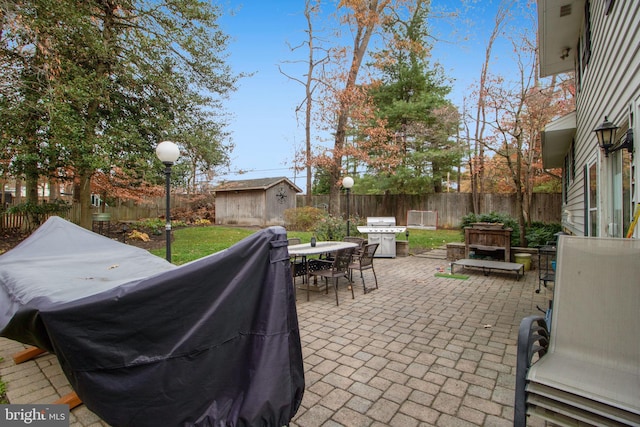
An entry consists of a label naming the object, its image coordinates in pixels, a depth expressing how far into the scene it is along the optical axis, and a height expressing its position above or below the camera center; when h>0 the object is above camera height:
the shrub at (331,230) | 8.95 -0.45
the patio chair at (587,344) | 1.64 -0.85
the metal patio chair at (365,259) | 5.39 -0.81
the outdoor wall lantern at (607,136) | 3.23 +0.79
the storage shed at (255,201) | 19.05 +0.89
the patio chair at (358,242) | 6.11 -0.57
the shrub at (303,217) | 14.74 -0.12
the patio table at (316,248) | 5.05 -0.59
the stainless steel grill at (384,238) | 8.78 -0.68
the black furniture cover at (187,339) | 1.56 -0.67
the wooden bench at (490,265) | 6.17 -1.08
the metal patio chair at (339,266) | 4.90 -0.84
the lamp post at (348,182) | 8.48 +0.86
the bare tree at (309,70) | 13.94 +6.73
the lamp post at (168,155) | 5.12 +1.00
